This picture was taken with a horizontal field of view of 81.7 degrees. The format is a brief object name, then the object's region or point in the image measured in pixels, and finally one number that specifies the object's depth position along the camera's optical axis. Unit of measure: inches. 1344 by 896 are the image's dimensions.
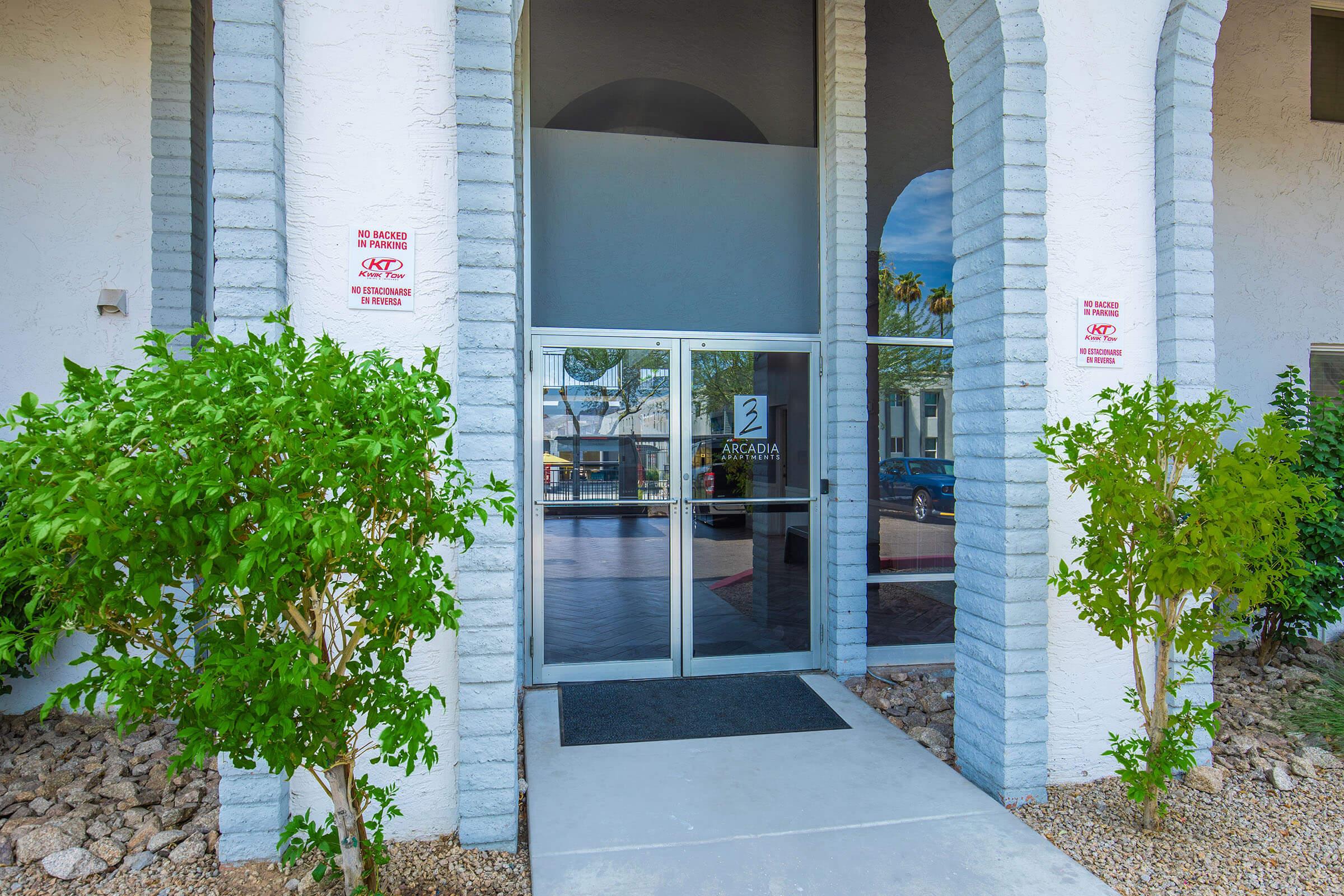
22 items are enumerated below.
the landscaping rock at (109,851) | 122.8
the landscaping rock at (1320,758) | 157.3
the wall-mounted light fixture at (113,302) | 183.8
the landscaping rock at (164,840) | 125.9
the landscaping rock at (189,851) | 122.4
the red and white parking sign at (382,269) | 127.6
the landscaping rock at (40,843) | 123.3
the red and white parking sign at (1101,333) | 147.6
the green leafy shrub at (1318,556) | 197.9
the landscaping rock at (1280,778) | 148.2
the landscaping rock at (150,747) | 162.2
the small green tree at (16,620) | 164.7
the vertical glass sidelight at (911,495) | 225.5
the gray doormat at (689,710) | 174.7
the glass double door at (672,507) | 209.9
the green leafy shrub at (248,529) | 77.0
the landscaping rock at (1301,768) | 153.0
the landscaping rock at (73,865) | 118.6
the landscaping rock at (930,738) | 165.8
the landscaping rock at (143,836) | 126.6
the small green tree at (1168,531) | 120.7
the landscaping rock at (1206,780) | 146.3
